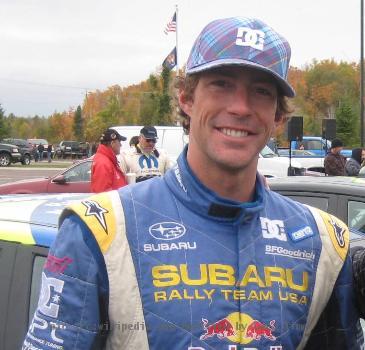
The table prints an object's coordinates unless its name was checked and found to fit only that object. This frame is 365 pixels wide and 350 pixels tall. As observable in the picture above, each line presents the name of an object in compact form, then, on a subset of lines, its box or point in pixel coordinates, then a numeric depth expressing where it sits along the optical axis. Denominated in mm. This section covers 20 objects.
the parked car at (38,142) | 57312
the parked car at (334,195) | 4625
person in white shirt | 7641
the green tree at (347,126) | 46812
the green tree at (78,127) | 79644
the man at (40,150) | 45875
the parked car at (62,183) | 10516
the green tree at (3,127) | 62906
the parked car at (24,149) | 37594
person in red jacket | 7270
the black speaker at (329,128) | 19353
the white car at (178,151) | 13875
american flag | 28516
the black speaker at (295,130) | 15830
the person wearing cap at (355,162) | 11820
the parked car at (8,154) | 35625
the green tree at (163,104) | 37434
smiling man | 1391
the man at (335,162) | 12500
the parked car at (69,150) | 52562
